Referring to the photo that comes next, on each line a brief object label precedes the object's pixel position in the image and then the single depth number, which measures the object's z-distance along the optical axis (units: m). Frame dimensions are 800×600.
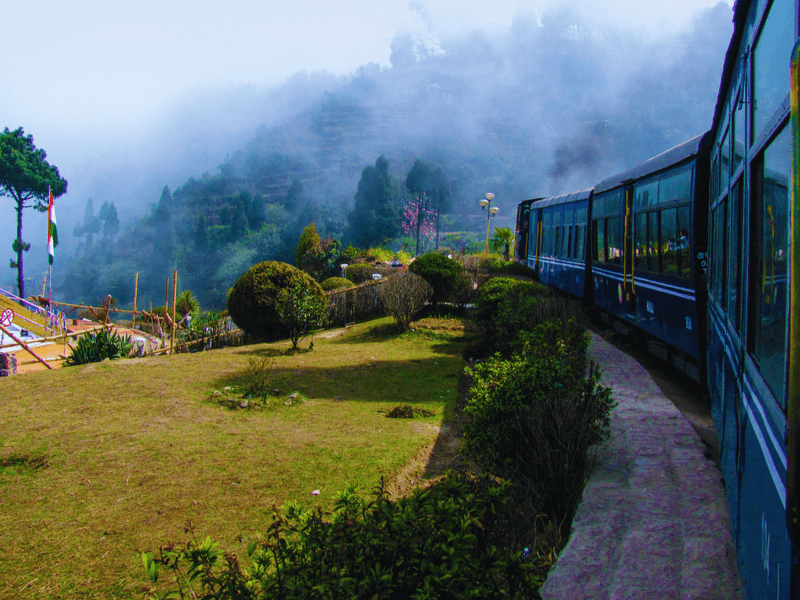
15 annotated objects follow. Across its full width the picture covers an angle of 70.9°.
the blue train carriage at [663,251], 6.23
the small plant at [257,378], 8.23
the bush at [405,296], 14.06
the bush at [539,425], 3.85
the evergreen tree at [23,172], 48.09
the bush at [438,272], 15.52
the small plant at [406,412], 7.35
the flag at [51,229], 16.03
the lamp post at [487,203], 27.97
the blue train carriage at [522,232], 24.31
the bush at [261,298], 13.93
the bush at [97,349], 11.49
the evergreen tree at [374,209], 94.00
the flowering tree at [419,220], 88.62
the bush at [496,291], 10.79
